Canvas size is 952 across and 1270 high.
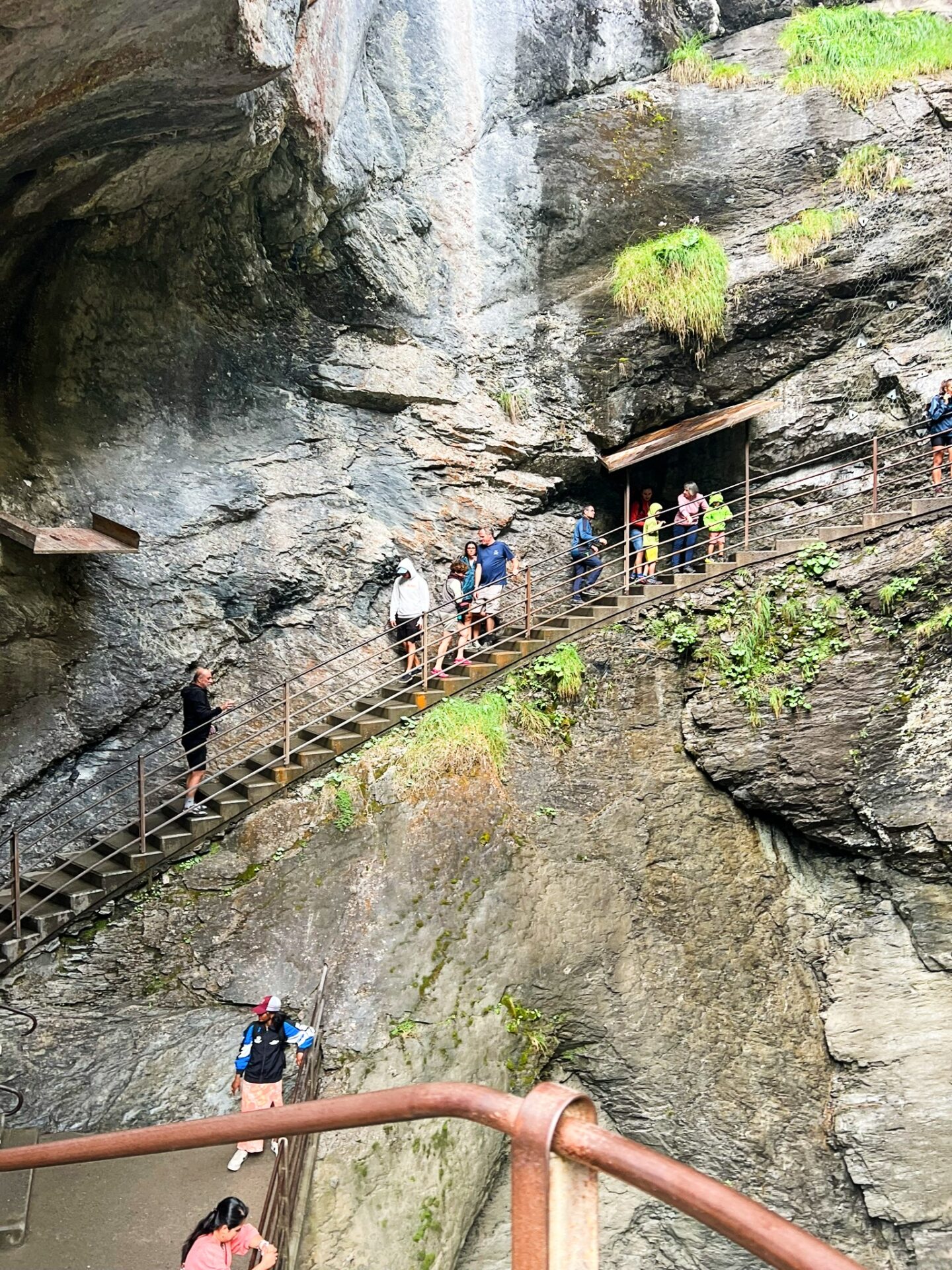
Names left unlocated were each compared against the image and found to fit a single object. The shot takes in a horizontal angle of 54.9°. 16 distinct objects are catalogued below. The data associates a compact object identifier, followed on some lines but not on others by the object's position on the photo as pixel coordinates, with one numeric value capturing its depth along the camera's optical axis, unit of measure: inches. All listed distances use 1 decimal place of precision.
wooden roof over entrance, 550.0
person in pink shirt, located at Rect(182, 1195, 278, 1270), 178.7
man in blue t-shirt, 502.3
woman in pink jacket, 510.9
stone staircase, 372.5
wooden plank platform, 379.9
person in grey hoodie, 494.6
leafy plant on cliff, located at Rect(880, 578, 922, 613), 416.5
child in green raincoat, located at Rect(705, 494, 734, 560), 498.9
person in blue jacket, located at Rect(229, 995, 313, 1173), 267.0
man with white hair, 426.9
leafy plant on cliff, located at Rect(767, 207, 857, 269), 586.2
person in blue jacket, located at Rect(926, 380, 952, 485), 486.7
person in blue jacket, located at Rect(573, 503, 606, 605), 540.4
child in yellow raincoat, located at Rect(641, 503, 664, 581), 490.6
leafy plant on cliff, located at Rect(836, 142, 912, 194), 588.1
